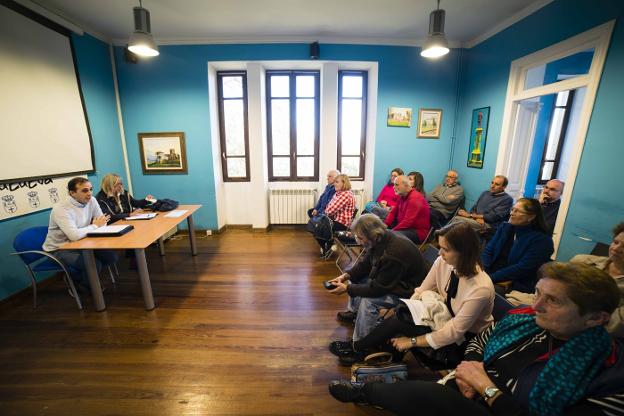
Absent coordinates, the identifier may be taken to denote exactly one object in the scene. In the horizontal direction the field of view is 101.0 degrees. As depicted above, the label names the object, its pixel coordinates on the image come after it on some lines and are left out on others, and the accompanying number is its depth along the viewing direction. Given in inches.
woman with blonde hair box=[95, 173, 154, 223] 133.5
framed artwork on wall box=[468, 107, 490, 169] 163.3
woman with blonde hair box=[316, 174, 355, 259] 152.4
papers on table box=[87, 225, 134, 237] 104.7
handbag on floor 66.4
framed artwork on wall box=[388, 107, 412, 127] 184.5
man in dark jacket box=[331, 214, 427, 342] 75.9
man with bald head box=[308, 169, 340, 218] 170.1
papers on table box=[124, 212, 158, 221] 131.3
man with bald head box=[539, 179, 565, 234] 109.7
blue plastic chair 100.1
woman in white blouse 57.1
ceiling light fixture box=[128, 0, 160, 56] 113.1
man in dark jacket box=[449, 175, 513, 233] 135.1
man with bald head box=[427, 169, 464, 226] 175.3
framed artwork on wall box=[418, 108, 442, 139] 184.5
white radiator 202.4
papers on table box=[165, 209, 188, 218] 135.1
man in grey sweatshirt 100.4
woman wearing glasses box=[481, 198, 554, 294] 79.9
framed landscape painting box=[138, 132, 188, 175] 183.9
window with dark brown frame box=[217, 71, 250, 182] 193.5
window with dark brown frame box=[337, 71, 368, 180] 196.9
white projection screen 110.3
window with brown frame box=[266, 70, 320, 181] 197.2
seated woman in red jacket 172.3
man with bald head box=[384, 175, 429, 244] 129.0
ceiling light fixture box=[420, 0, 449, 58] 114.7
